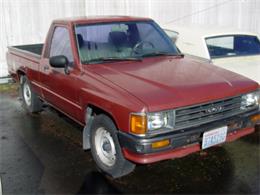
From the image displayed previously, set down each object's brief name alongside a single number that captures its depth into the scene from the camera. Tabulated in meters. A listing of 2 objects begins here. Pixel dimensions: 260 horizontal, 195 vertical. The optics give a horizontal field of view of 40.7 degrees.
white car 5.94
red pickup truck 3.57
